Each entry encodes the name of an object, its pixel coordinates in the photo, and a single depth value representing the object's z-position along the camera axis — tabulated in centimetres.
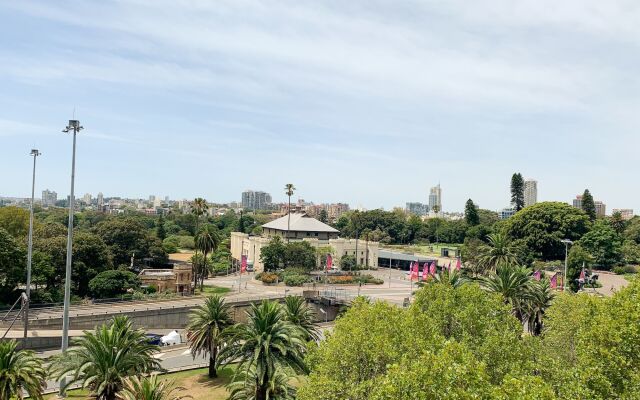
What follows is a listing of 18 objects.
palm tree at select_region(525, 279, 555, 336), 3753
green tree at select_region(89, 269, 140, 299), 5516
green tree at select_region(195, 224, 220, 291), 6612
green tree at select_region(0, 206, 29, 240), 6969
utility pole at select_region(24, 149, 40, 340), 3859
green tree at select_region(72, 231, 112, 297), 5631
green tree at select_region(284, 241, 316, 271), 8250
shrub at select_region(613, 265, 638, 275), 7994
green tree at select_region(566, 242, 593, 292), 7019
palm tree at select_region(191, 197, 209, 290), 6900
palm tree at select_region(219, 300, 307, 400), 2417
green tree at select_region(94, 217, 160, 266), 7331
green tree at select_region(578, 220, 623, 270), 8325
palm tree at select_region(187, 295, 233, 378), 3344
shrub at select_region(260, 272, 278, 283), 7531
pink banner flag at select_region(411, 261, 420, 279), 5880
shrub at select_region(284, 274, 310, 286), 7362
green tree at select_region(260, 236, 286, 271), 8219
